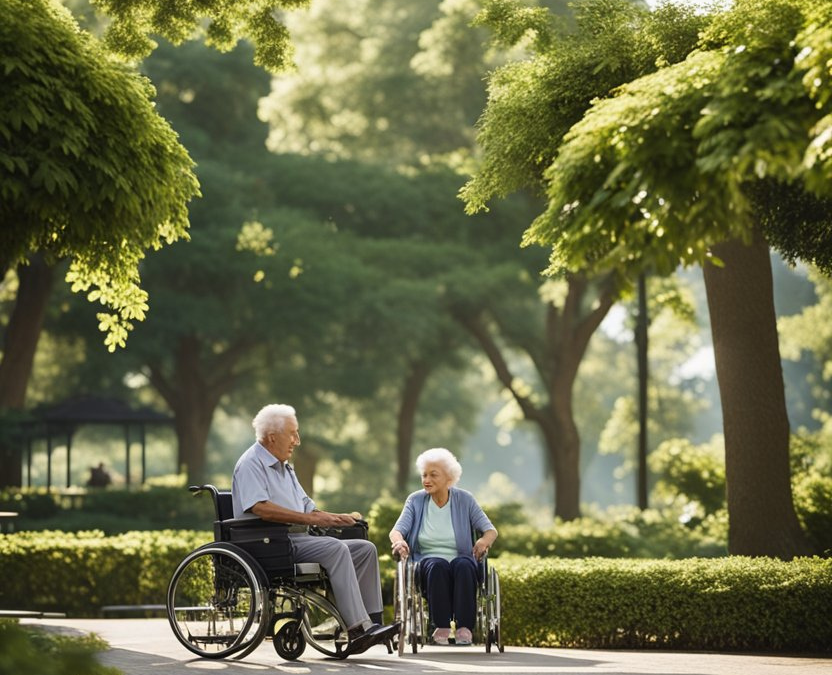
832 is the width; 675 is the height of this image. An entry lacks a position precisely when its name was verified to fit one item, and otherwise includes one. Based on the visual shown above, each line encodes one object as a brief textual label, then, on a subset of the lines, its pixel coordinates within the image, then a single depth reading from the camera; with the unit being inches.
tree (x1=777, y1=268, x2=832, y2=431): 1514.5
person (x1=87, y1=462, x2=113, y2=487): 1155.9
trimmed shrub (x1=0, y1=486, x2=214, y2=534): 986.1
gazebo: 1080.8
